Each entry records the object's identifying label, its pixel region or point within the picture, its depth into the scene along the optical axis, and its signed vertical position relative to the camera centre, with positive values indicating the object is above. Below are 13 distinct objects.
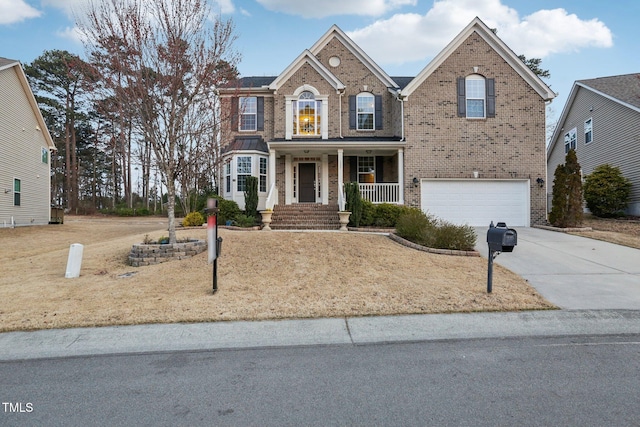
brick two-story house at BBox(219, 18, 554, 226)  15.67 +2.68
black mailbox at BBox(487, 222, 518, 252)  5.75 -0.50
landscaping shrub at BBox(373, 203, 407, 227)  13.63 -0.22
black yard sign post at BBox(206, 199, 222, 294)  6.20 -0.39
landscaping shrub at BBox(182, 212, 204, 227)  14.31 -0.43
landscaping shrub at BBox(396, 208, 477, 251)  9.65 -0.73
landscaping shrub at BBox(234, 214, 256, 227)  13.92 -0.46
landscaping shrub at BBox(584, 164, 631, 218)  17.78 +0.73
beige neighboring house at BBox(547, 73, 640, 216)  18.27 +4.74
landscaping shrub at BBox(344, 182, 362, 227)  13.67 +0.20
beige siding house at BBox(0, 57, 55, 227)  17.53 +2.98
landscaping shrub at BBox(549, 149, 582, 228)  13.68 +0.49
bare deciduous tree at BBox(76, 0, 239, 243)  8.81 +3.48
